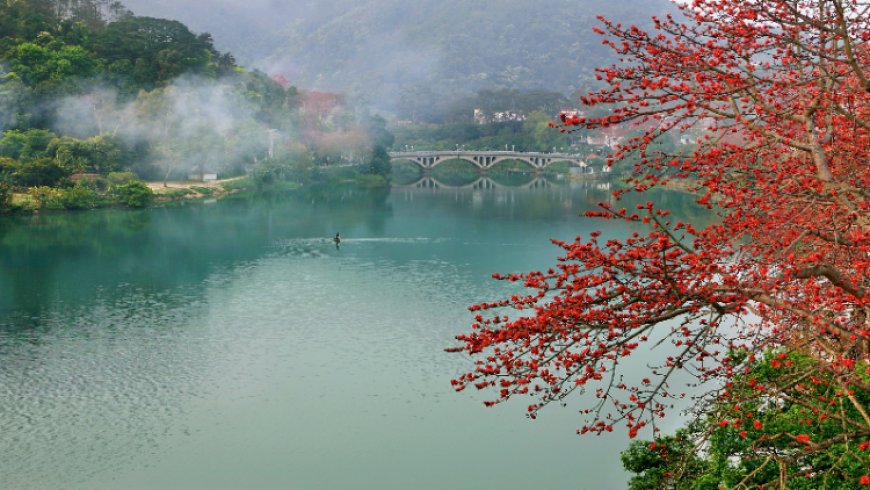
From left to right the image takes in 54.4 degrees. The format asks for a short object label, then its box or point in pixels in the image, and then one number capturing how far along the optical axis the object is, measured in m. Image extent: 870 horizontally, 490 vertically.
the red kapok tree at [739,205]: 8.02
